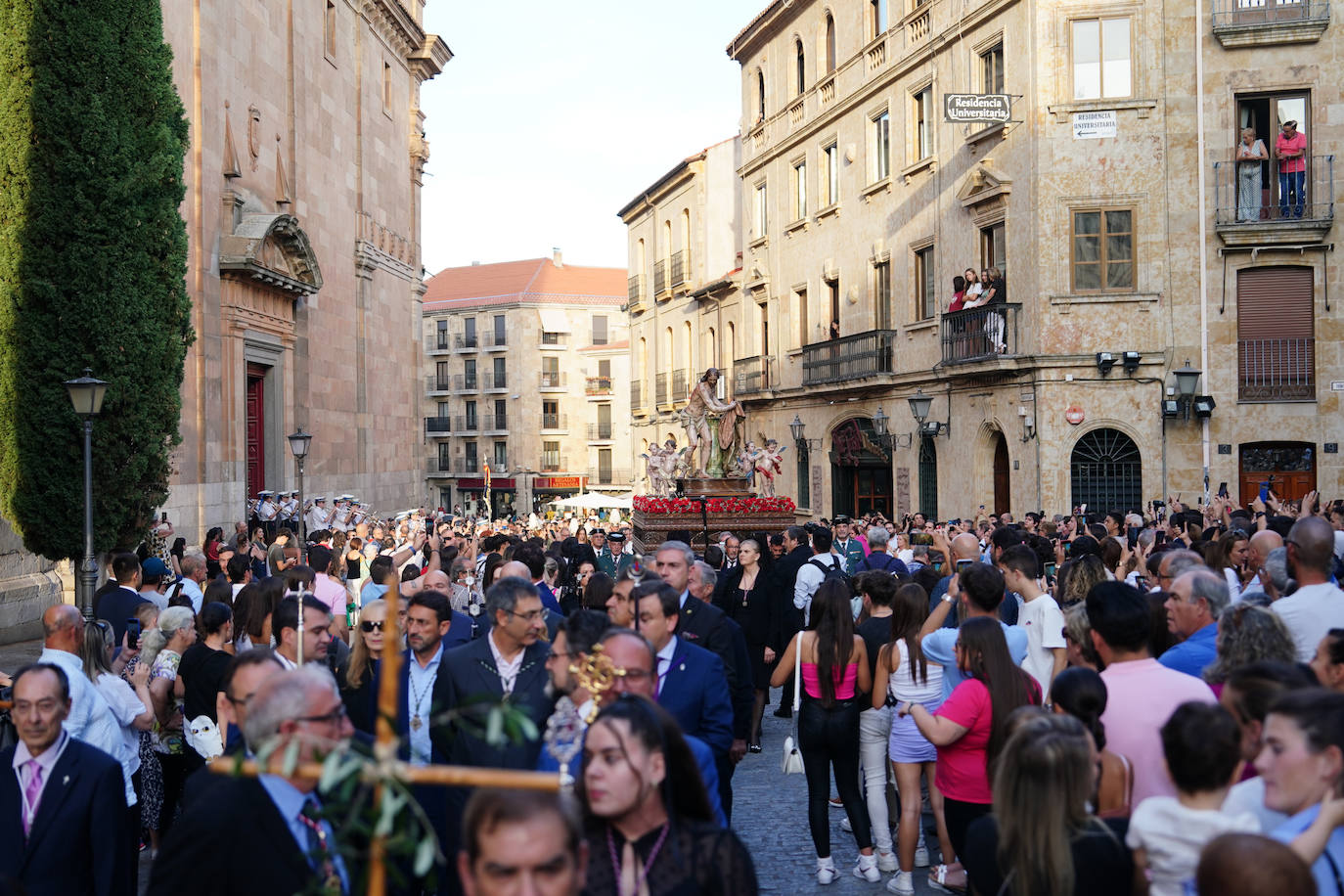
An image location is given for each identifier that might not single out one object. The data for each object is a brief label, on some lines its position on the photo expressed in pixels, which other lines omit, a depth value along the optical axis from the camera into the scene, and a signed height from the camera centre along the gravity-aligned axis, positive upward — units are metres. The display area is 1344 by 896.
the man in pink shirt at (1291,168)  21.19 +4.90
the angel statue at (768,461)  23.16 -0.08
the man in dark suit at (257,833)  3.23 -0.98
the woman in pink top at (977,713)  5.41 -1.16
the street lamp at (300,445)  18.66 +0.29
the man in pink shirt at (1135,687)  4.31 -0.87
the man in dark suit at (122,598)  8.67 -0.95
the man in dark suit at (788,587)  10.82 -1.17
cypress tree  13.23 +2.35
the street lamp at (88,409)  10.97 +0.52
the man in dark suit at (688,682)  5.47 -1.01
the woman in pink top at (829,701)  6.99 -1.43
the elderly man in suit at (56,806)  4.36 -1.23
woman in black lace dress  3.13 -0.98
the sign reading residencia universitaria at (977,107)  22.09 +6.31
